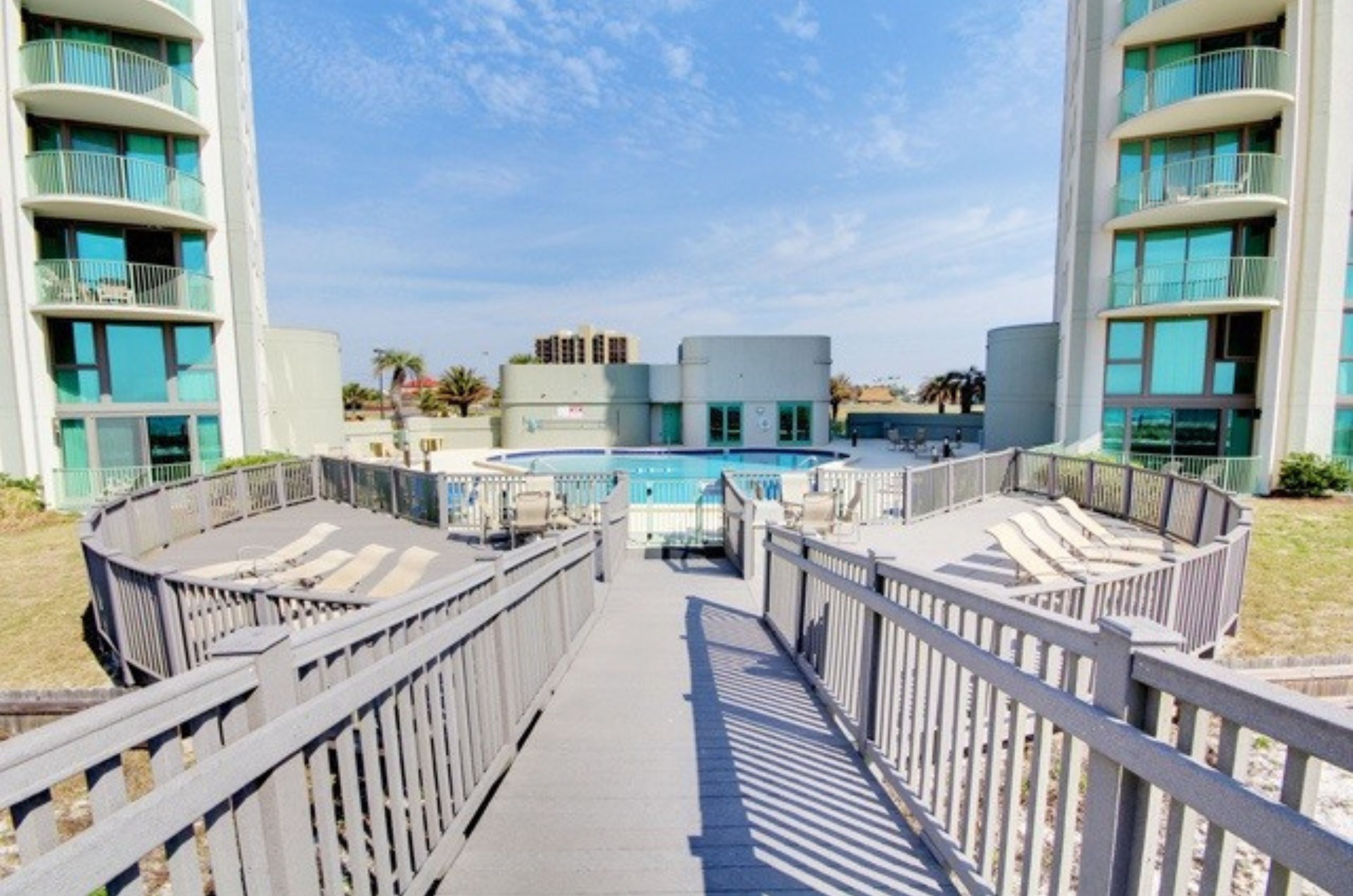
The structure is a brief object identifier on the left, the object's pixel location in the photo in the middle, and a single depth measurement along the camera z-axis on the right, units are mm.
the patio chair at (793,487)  12570
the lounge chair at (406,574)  7418
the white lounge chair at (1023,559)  7777
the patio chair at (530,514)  11242
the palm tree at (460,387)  43000
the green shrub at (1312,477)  15453
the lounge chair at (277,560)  8438
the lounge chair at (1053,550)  8344
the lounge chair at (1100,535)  9523
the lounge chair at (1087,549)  8656
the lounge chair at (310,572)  8062
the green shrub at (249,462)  16109
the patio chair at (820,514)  10930
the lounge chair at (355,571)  7895
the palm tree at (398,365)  45625
